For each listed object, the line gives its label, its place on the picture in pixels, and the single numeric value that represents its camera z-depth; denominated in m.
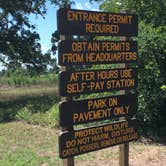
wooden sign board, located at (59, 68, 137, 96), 2.88
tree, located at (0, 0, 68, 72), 12.58
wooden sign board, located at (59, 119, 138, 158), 2.90
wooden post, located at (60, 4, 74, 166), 2.88
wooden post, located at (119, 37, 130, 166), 3.39
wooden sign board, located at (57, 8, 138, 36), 2.88
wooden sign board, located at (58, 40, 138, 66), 2.87
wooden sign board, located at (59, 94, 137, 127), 2.92
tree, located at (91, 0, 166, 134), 5.24
